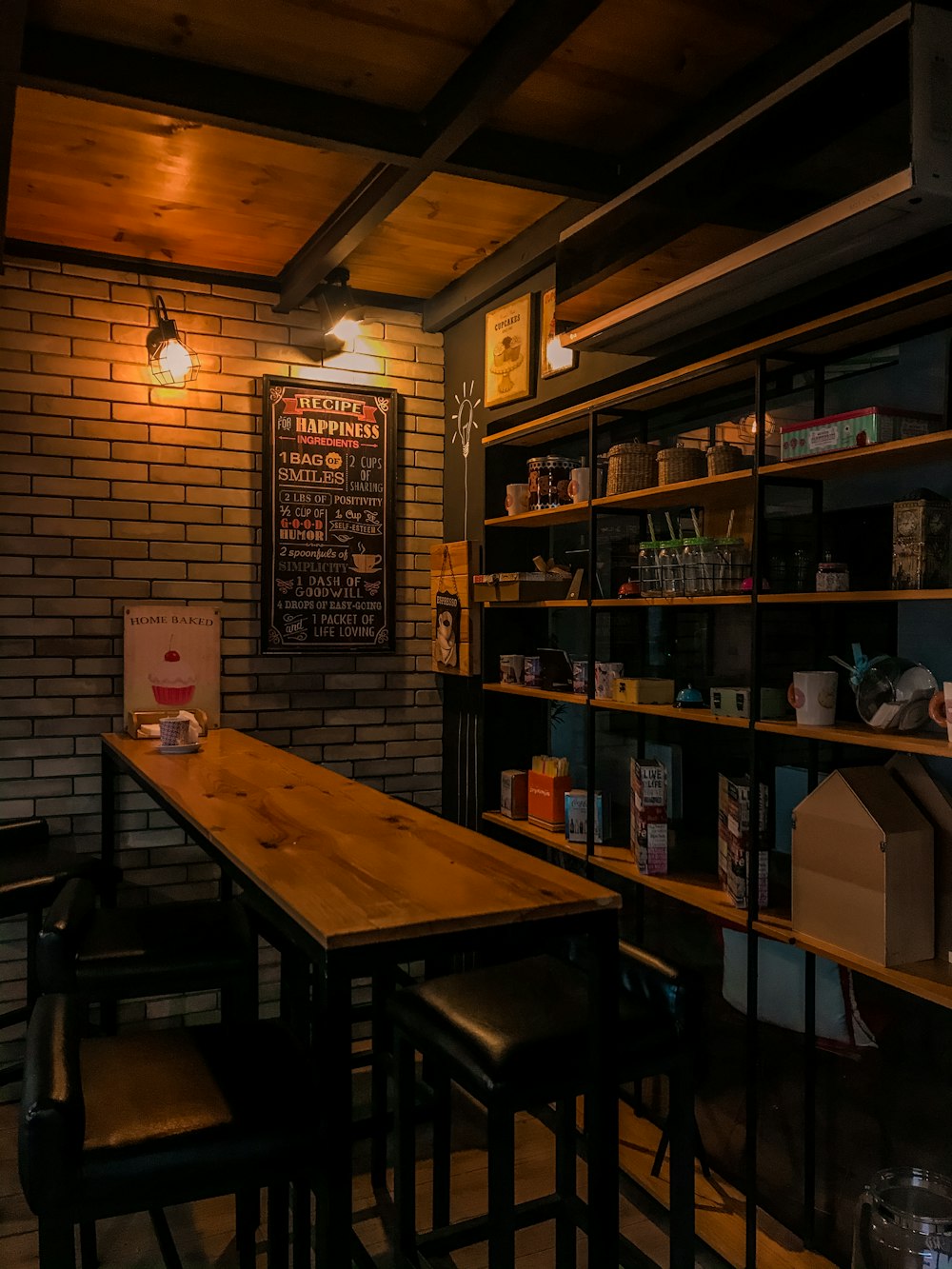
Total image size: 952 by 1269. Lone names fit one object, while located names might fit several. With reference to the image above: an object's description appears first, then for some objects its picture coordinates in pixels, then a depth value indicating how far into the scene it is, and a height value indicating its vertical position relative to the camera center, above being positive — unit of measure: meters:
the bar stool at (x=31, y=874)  3.02 -0.82
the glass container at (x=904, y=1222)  2.04 -1.25
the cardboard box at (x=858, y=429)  2.24 +0.43
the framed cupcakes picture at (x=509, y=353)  3.69 +0.97
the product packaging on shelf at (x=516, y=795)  3.72 -0.66
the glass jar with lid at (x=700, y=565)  2.80 +0.14
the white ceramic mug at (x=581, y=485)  3.32 +0.43
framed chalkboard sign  4.15 +0.40
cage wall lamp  3.83 +0.98
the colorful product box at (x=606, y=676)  3.25 -0.19
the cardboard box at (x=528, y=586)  3.55 +0.10
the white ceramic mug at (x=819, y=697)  2.39 -0.18
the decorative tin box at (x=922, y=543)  2.19 +0.17
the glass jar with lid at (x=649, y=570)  3.00 +0.14
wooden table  1.46 -0.45
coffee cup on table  3.29 -0.38
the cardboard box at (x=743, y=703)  2.58 -0.22
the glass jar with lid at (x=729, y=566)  2.79 +0.14
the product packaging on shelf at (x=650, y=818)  2.99 -0.59
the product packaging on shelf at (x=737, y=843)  2.63 -0.59
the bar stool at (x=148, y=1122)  1.39 -0.77
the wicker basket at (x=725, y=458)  2.75 +0.43
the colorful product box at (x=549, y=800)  3.51 -0.64
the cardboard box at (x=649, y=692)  3.06 -0.23
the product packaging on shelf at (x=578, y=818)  3.38 -0.67
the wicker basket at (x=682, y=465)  2.91 +0.44
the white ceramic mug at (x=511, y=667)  3.79 -0.19
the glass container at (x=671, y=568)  2.89 +0.14
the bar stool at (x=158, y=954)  2.21 -0.77
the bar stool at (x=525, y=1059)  1.75 -0.80
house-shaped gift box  2.19 -0.56
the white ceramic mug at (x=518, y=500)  3.71 +0.42
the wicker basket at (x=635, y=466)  3.10 +0.46
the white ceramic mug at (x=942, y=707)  2.09 -0.18
